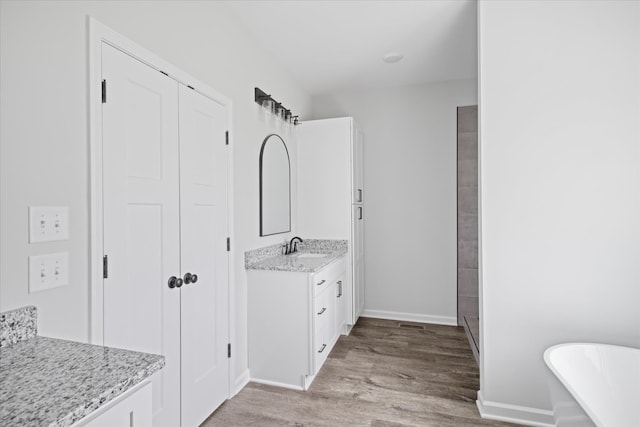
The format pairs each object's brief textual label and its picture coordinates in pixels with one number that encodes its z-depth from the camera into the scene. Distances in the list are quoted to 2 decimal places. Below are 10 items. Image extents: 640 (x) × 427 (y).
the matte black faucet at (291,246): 3.22
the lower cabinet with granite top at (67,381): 0.68
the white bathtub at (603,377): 1.59
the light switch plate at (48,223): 1.12
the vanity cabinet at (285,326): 2.41
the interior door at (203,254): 1.89
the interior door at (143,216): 1.43
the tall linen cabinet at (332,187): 3.43
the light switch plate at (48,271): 1.12
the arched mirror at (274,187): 2.81
